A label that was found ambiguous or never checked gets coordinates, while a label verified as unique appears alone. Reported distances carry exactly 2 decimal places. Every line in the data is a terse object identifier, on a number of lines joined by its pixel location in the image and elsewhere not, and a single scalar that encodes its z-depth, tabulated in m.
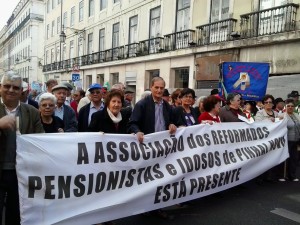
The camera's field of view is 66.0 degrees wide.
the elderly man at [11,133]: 2.01
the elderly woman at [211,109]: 3.55
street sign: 11.90
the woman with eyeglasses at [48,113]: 2.61
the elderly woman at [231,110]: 3.83
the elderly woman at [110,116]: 2.67
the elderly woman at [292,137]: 4.32
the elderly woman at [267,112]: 4.23
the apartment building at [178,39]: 8.34
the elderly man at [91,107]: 3.49
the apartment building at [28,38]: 35.29
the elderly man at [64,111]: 3.23
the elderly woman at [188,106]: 3.50
